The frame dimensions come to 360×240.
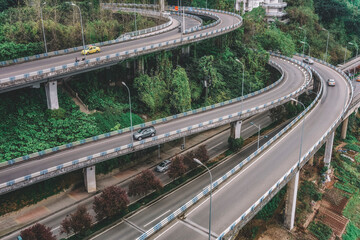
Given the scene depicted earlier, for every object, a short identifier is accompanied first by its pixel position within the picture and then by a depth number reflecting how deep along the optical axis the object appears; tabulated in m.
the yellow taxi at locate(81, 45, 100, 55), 59.77
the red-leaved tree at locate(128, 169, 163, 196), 45.44
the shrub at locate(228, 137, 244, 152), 59.81
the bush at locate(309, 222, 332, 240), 49.78
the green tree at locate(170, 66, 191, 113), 64.69
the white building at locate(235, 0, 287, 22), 113.56
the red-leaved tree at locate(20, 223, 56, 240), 36.00
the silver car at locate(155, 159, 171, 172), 53.78
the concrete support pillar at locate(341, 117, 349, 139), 76.99
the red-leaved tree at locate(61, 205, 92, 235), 38.94
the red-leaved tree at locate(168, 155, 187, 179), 49.28
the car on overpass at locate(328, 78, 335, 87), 74.62
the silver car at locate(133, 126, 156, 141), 49.47
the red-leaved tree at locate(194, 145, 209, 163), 53.16
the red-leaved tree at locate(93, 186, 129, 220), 41.62
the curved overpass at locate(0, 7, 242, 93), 48.14
